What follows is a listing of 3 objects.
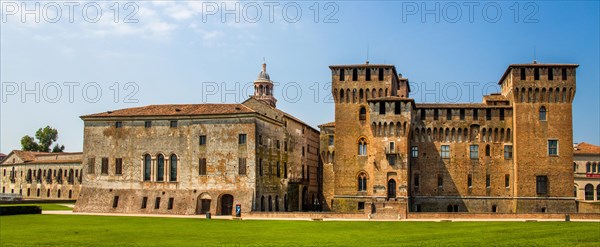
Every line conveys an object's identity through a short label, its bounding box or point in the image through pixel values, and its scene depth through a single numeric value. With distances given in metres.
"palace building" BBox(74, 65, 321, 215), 54.38
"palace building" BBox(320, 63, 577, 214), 55.81
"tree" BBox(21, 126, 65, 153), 110.75
